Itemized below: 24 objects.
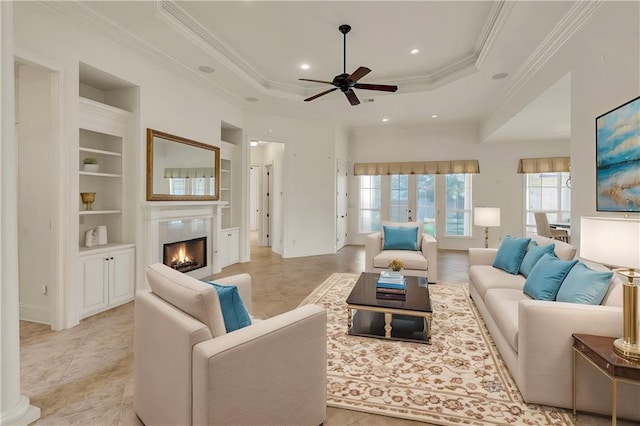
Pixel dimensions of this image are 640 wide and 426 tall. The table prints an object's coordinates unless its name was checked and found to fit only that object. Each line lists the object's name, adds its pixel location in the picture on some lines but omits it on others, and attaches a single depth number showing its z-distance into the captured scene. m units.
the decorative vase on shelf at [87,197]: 3.69
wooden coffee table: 2.77
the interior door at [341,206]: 7.77
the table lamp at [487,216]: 4.56
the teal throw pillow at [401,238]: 4.92
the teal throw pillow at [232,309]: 1.60
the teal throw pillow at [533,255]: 3.01
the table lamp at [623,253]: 1.54
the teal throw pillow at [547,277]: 2.41
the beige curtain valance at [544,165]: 7.15
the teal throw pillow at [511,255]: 3.42
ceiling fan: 3.64
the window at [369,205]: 8.65
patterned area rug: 1.90
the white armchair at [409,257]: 4.49
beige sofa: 1.84
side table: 1.53
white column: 1.74
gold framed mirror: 4.16
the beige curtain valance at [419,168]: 7.79
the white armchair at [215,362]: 1.32
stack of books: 2.99
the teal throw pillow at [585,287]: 2.03
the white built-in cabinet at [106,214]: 3.43
